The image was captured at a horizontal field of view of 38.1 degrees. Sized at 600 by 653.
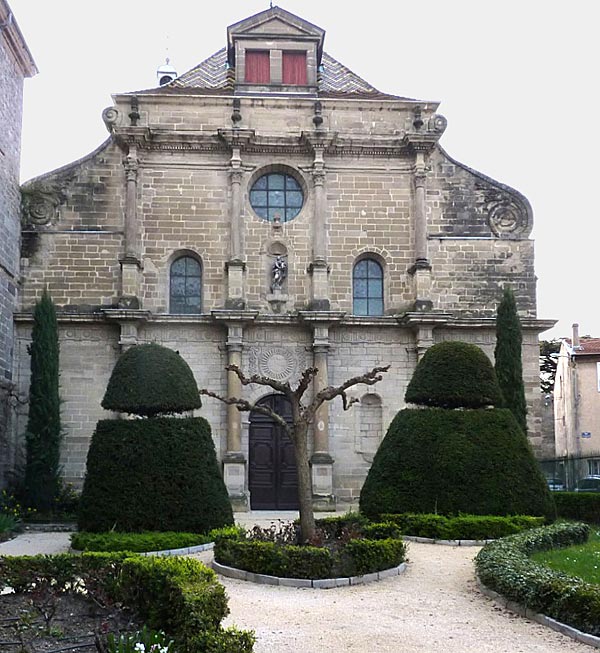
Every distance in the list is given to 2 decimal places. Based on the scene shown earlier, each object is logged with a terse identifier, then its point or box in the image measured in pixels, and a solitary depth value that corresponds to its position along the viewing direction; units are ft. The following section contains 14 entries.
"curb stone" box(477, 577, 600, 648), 23.85
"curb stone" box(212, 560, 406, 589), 32.27
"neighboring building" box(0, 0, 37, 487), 62.95
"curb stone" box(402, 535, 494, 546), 41.45
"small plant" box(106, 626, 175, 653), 19.47
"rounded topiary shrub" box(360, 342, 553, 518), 43.96
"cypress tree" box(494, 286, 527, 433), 63.05
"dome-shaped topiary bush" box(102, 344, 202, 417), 44.98
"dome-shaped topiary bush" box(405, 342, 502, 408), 47.70
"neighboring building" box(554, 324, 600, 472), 109.09
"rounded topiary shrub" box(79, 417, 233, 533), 41.75
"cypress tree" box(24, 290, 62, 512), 61.31
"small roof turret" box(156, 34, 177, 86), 116.06
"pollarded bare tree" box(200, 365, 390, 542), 36.56
